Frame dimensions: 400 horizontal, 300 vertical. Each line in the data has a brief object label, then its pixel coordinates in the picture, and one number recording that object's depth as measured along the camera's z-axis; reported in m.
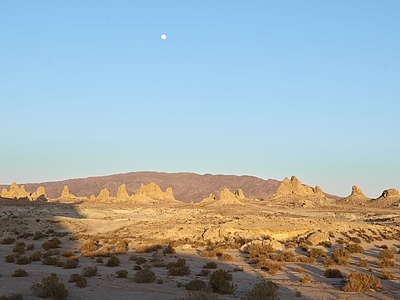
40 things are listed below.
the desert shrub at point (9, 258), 18.72
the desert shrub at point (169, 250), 22.15
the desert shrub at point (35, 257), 18.93
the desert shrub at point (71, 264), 16.68
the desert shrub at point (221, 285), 11.92
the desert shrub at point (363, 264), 17.69
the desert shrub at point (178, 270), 15.05
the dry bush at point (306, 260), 18.86
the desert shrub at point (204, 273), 15.37
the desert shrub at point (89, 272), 14.35
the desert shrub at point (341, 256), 18.16
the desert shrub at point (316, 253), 20.56
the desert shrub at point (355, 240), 27.12
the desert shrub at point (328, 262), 17.89
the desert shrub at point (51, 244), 24.21
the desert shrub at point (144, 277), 13.37
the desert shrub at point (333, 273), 15.20
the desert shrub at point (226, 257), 19.72
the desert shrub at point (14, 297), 10.32
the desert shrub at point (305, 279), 13.81
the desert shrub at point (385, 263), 17.59
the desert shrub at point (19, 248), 22.04
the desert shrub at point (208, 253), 20.95
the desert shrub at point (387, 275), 14.64
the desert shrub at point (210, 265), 17.22
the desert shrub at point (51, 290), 10.87
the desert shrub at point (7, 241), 26.41
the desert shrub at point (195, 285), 12.21
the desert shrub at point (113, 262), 17.35
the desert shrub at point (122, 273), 14.38
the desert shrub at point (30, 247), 23.82
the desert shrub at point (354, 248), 22.42
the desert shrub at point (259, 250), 20.54
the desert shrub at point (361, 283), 12.42
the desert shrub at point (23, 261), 17.88
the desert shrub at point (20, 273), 14.24
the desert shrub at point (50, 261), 17.66
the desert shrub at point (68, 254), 20.65
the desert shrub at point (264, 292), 10.36
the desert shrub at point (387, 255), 19.73
